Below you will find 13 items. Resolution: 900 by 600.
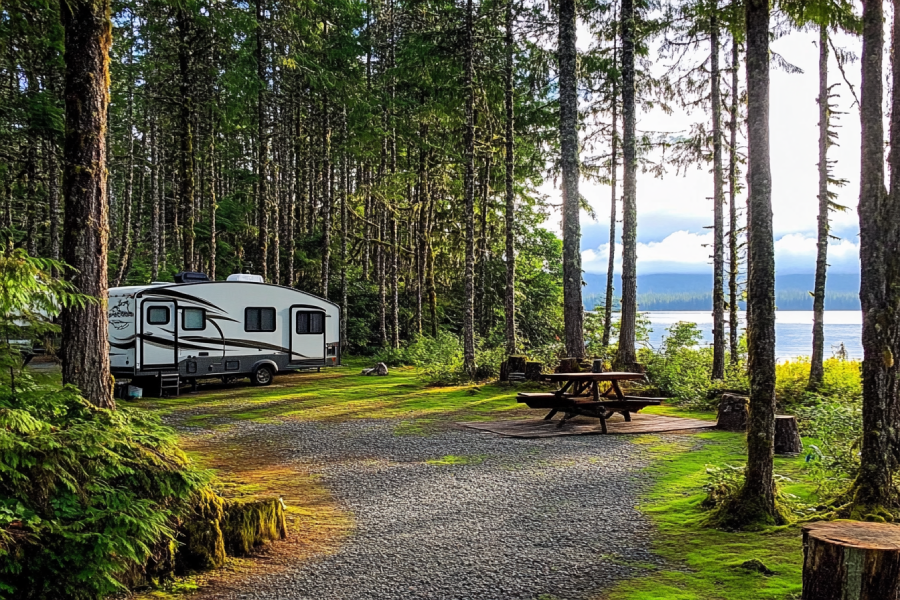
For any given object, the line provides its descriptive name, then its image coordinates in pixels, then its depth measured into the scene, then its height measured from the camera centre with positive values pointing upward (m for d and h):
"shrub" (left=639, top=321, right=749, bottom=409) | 13.02 -1.54
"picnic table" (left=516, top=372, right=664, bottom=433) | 10.05 -1.54
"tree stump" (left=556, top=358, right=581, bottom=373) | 13.45 -1.27
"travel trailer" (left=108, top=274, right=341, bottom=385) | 14.25 -0.68
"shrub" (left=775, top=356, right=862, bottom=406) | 11.62 -1.54
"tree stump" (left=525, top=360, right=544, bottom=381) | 14.81 -1.51
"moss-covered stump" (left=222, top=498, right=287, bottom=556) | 4.77 -1.67
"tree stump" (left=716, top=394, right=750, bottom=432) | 9.95 -1.68
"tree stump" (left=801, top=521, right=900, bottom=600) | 3.37 -1.36
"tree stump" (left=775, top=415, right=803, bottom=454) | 7.97 -1.62
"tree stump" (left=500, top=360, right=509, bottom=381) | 15.22 -1.58
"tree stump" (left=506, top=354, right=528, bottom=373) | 15.12 -1.40
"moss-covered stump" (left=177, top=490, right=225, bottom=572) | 4.45 -1.64
